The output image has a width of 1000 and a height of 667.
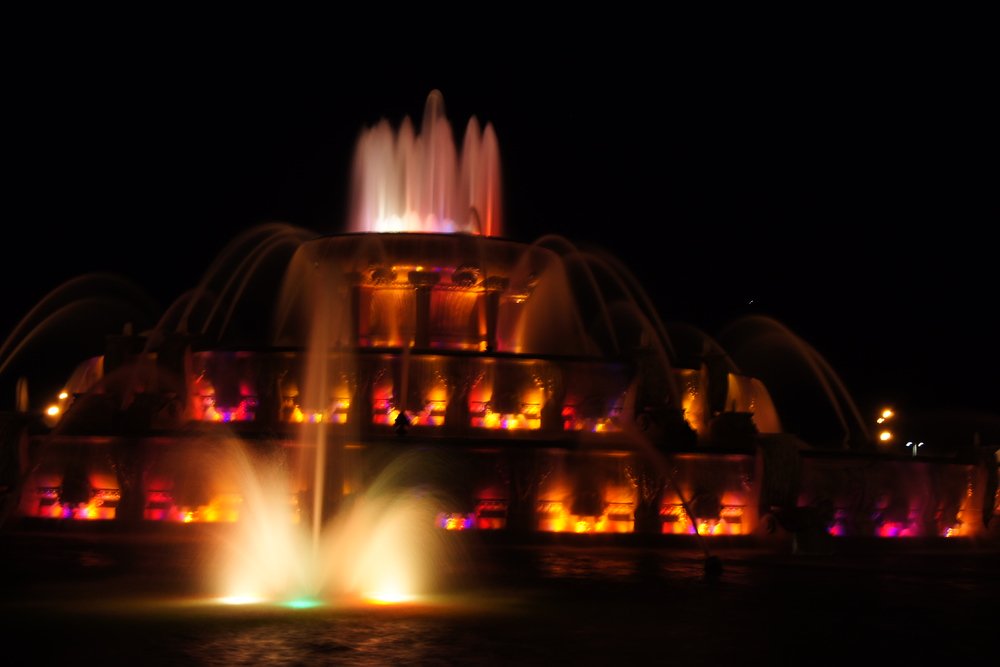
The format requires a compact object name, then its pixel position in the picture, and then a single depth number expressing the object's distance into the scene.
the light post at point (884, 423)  43.33
